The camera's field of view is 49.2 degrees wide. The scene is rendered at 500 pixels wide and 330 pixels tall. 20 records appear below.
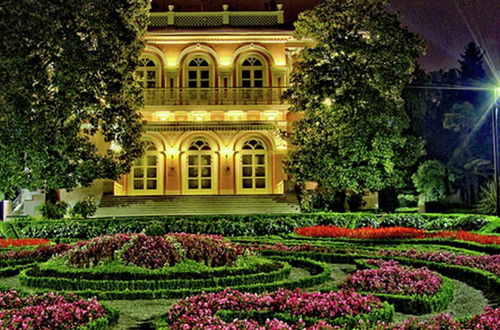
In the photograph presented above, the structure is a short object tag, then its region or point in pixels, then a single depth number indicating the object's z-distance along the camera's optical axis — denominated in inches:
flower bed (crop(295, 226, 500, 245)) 593.7
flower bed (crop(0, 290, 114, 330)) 235.8
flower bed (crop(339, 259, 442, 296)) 310.8
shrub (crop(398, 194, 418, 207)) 1275.8
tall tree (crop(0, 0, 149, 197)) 698.2
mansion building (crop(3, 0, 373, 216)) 1130.0
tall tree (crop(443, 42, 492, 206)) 1210.5
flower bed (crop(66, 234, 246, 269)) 397.7
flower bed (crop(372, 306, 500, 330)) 220.5
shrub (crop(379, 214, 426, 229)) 752.3
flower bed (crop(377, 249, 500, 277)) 396.5
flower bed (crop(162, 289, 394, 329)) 237.5
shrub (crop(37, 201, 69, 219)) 815.1
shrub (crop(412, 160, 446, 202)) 1123.3
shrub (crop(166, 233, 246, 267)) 409.4
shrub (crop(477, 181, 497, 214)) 878.4
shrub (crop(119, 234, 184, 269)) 391.9
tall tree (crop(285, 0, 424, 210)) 833.5
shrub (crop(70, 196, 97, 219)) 891.4
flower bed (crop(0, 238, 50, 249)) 589.6
